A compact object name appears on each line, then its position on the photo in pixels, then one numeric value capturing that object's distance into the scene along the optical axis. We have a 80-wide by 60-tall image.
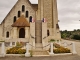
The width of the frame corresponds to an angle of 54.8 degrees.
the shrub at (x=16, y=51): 7.99
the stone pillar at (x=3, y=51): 7.44
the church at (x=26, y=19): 18.56
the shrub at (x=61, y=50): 8.37
